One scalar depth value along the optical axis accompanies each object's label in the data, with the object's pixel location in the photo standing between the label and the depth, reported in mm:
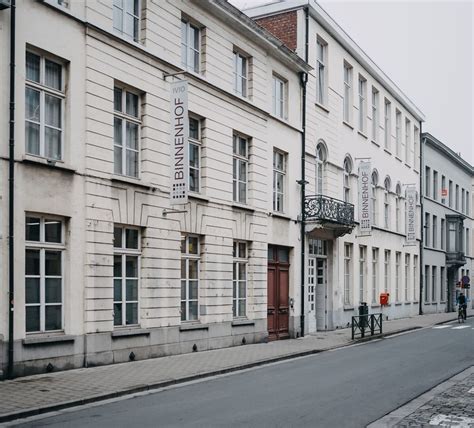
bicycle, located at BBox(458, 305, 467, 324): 35656
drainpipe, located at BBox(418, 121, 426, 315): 42312
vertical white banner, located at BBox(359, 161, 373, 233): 30219
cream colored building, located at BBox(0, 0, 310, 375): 13391
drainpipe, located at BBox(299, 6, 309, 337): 24338
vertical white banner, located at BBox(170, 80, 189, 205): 16344
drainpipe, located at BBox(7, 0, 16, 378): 12516
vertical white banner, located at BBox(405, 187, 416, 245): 38531
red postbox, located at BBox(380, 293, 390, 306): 28062
